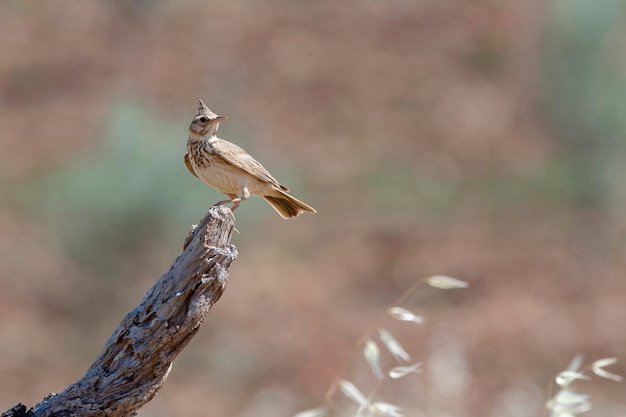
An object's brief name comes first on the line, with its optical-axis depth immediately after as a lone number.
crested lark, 9.09
